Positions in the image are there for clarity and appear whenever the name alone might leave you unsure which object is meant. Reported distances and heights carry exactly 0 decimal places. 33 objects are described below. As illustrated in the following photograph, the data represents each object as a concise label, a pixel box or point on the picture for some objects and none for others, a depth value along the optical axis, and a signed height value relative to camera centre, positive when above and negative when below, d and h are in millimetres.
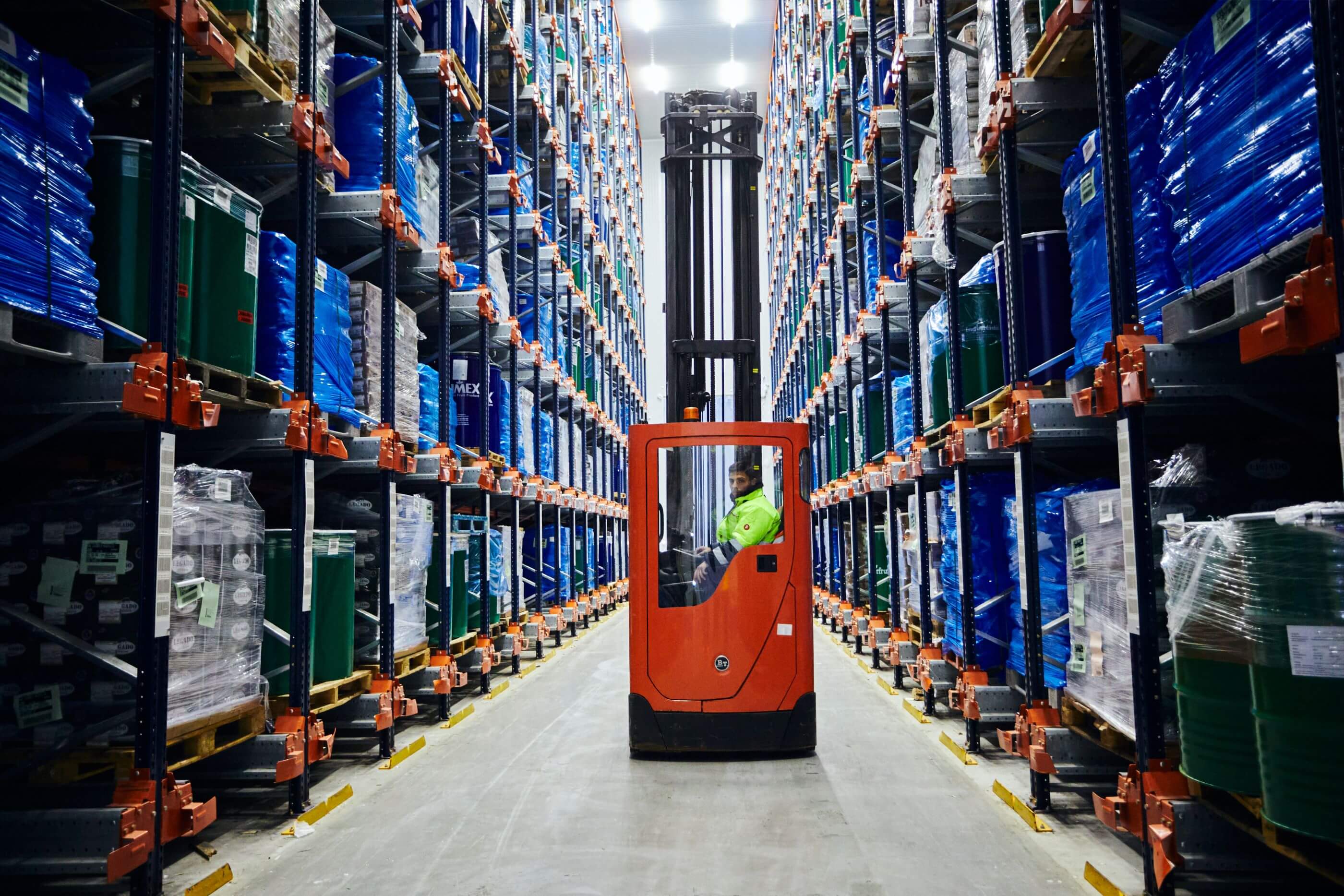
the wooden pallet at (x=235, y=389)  3557 +629
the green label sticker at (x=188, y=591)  3416 -161
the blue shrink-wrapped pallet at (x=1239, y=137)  2406 +1063
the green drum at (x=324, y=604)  4492 -293
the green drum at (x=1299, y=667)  2217 -325
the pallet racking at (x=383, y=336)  3072 +1381
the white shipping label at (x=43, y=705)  3199 -514
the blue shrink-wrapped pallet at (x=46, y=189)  2713 +1056
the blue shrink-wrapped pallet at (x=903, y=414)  7707 +969
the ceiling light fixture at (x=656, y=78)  22606 +10867
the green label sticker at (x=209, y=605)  3535 -217
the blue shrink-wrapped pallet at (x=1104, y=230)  3197 +1079
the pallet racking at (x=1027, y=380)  2971 +539
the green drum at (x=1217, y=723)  2578 -528
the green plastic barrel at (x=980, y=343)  5391 +1061
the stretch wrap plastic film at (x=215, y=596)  3451 -188
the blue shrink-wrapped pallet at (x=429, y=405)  6555 +938
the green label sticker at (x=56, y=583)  3184 -114
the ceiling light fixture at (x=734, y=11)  19609 +10729
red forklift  5340 -369
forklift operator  5391 +44
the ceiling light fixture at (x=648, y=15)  19594 +10697
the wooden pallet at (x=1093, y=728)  3672 -786
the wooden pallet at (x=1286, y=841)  2359 -805
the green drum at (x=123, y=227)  3262 +1076
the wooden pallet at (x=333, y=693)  4449 -745
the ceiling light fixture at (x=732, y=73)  22609 +10976
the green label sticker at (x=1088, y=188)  3711 +1329
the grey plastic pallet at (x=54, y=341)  2855 +628
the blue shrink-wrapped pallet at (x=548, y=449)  10516 +997
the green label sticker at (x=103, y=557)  3209 -31
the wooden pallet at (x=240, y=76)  3887 +1951
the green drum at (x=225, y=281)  3750 +1038
